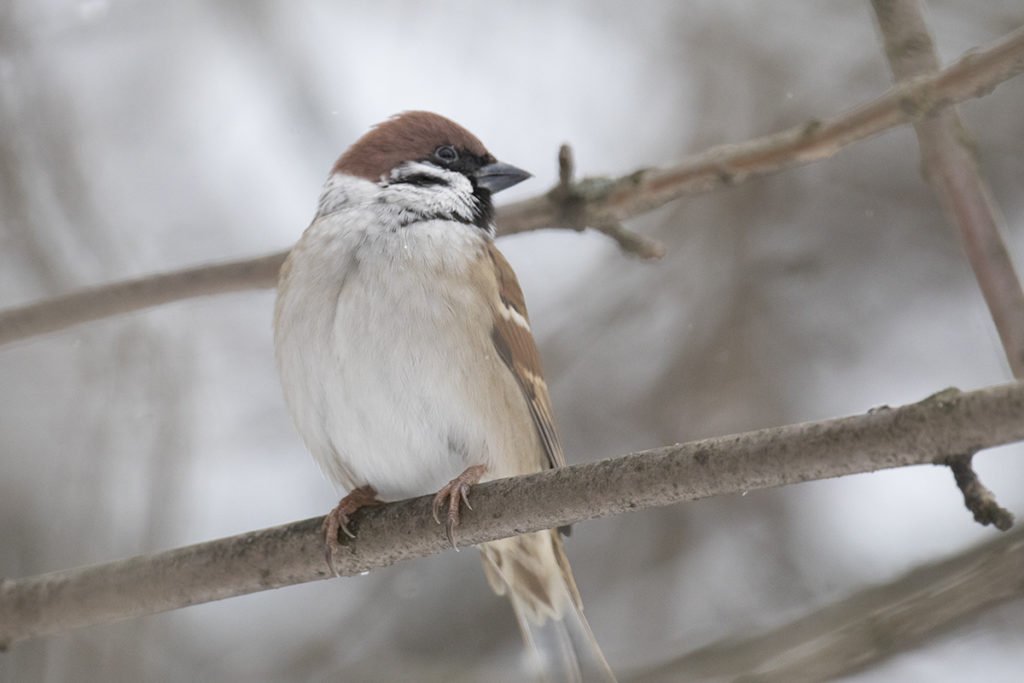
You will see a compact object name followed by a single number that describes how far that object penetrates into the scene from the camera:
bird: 5.70
